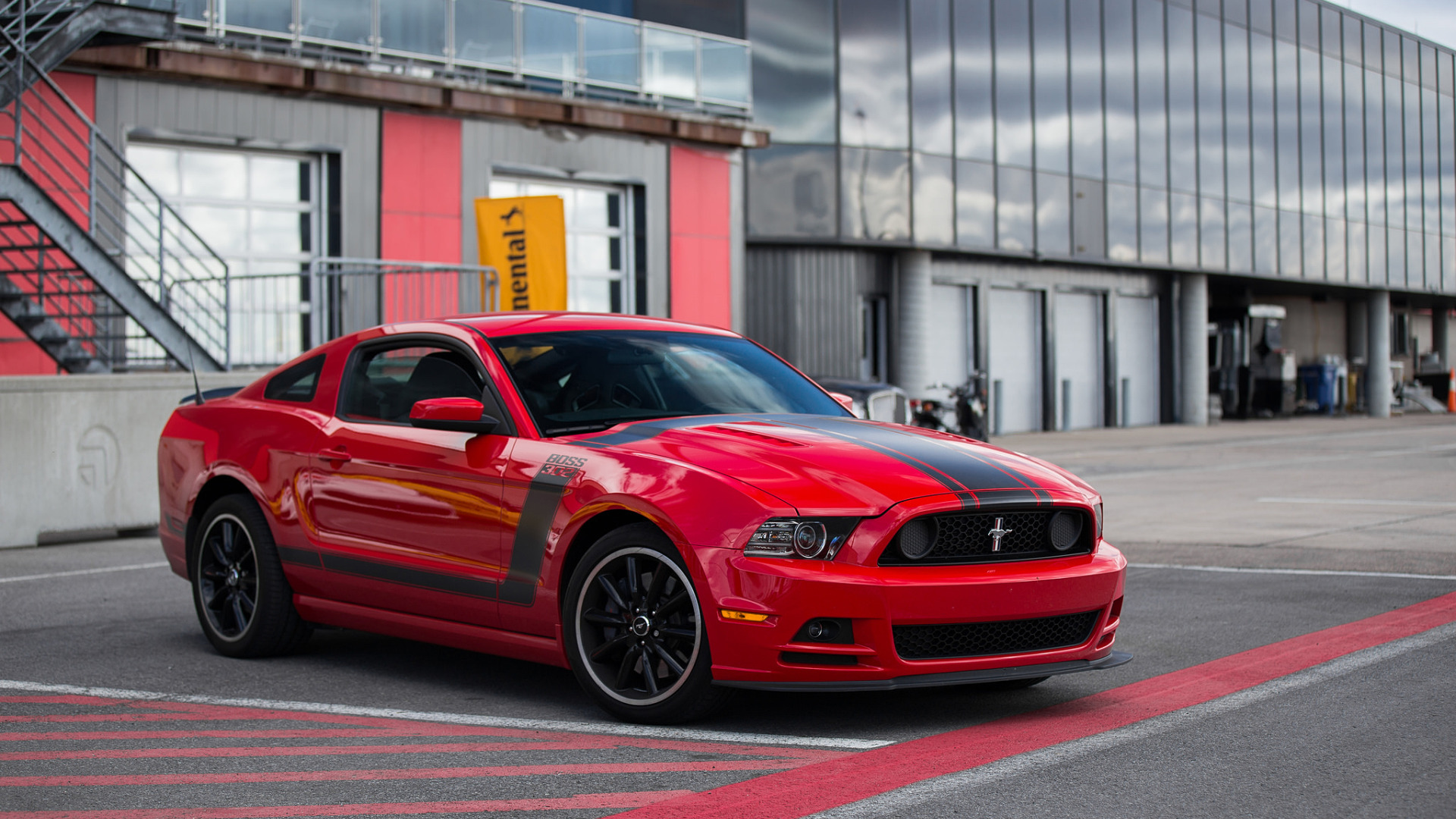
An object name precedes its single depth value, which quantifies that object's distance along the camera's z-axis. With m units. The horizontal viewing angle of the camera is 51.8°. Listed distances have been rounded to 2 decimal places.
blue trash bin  44.78
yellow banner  17.05
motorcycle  21.11
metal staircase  14.08
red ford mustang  4.86
